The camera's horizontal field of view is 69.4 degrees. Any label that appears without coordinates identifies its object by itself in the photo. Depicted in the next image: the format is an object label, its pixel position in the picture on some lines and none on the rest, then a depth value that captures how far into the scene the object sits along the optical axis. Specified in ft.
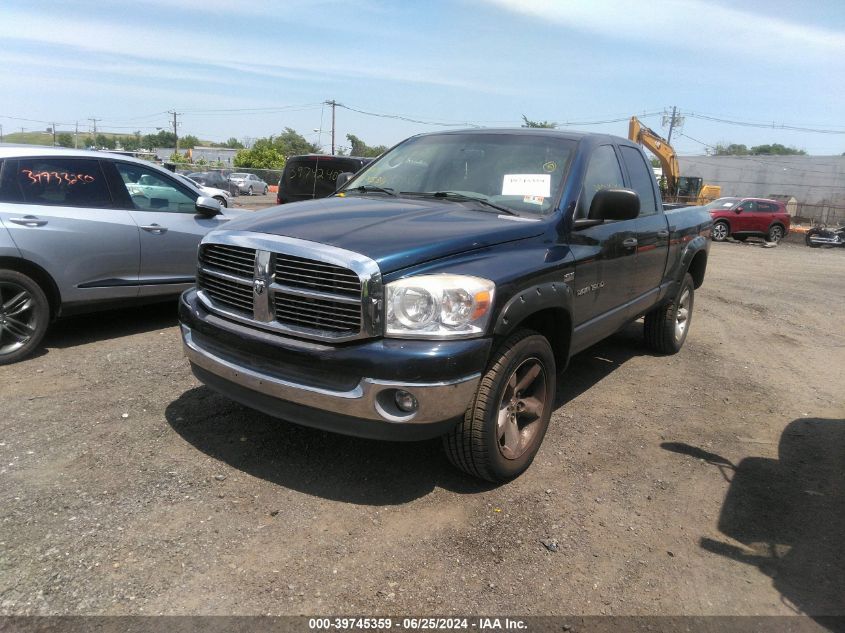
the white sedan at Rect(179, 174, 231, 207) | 62.03
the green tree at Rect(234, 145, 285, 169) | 216.33
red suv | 75.05
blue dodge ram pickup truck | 9.17
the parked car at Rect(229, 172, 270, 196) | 131.13
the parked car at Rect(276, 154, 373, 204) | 37.17
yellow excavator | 87.66
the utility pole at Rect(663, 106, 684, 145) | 228.43
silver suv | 16.05
